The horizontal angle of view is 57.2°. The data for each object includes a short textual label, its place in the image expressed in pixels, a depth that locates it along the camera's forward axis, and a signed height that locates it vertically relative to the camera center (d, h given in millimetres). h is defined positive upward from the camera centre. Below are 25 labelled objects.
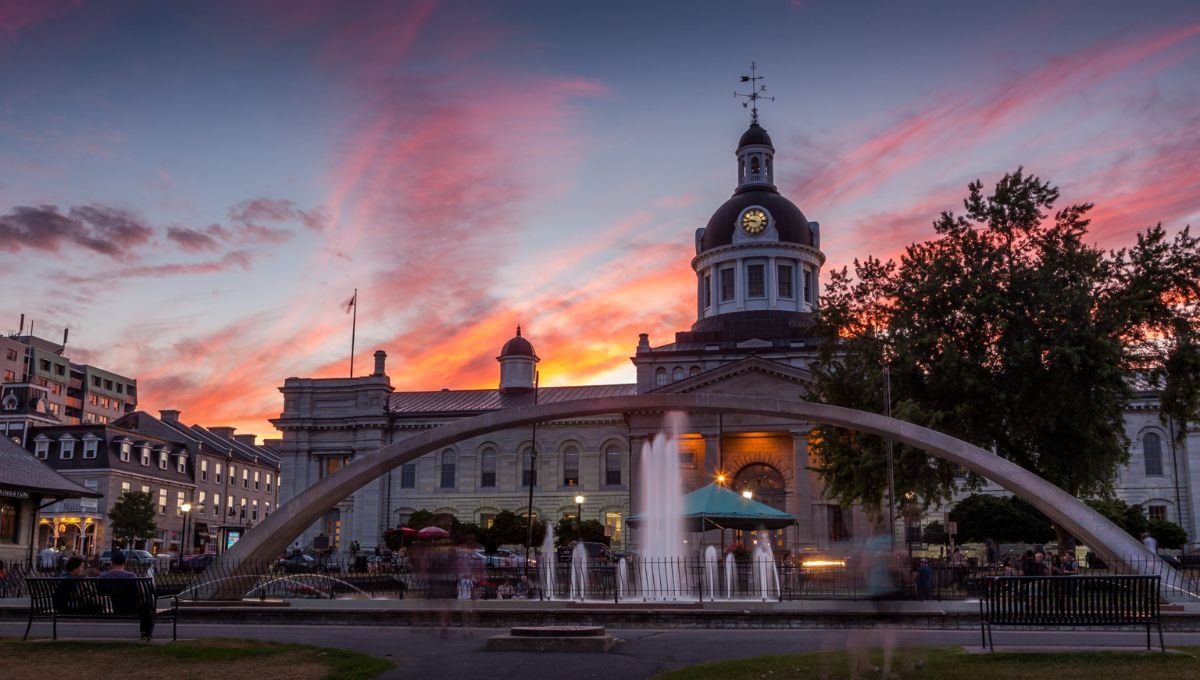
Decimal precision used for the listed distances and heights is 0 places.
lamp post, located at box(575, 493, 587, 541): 62981 +177
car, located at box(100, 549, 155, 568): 41094 -1331
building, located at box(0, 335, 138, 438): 116312 +16502
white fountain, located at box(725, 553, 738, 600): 29639 -1453
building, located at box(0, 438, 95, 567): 36875 +997
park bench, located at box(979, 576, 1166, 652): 14602 -1033
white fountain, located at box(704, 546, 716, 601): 29078 -1252
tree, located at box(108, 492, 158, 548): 67688 +582
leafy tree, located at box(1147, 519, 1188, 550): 58116 -527
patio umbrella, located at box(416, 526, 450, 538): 44812 -265
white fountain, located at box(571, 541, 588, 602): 28656 -1425
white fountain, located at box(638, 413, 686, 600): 30641 -412
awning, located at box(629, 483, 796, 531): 33156 +418
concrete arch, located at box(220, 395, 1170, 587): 23500 +1608
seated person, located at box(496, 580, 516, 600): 28781 -1712
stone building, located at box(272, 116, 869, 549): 69688 +7164
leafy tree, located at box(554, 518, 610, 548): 63875 -355
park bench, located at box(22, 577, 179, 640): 16219 -1051
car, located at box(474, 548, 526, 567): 41494 -1392
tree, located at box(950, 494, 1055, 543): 58219 +179
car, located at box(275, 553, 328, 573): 40775 -1539
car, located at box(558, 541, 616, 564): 41444 -1206
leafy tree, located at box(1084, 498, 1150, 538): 54272 +488
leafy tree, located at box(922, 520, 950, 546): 64250 -541
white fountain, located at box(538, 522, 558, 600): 30316 -1455
